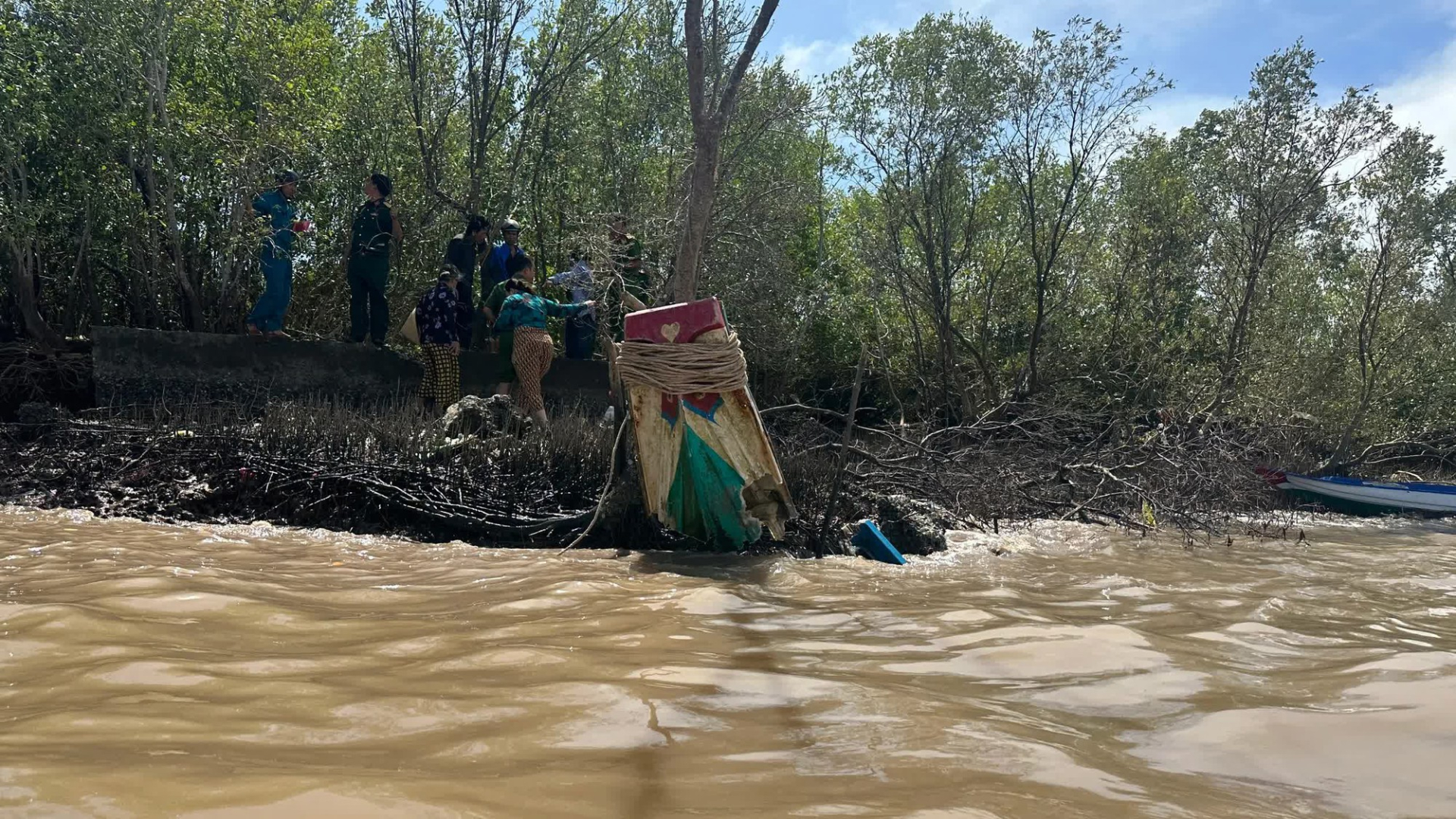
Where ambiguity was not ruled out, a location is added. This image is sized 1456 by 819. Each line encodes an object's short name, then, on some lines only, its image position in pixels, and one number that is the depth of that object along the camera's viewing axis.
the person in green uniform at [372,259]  9.98
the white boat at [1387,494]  14.05
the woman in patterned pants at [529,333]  8.86
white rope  5.16
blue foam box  5.56
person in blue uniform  9.76
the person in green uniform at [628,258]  7.96
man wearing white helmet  10.63
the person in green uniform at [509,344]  9.09
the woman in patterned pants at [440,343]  8.99
